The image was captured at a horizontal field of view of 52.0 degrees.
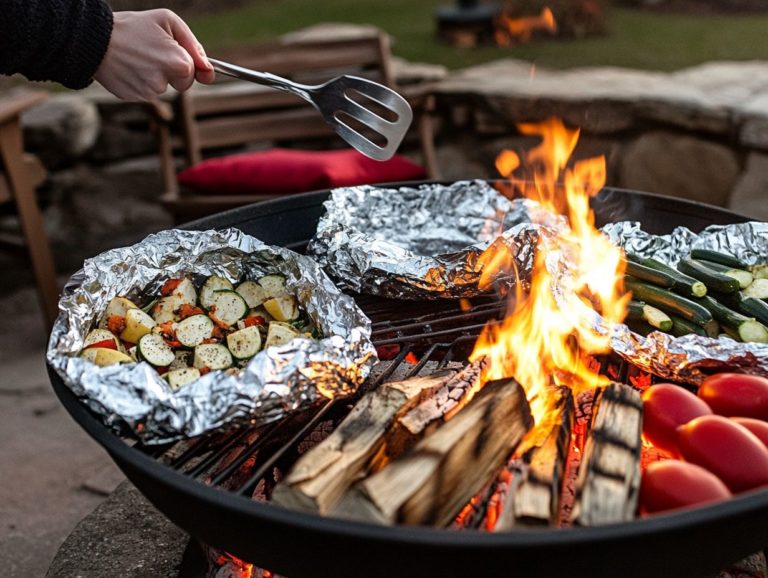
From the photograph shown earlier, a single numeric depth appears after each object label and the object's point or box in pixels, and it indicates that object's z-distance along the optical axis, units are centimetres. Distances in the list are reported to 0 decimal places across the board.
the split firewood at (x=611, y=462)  125
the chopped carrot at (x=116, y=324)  176
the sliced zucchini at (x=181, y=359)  173
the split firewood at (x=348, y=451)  128
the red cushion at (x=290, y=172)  330
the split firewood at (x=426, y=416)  145
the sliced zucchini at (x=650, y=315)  182
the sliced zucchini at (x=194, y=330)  178
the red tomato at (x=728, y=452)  136
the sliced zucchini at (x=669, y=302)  180
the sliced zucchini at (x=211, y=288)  189
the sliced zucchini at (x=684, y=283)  186
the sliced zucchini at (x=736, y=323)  174
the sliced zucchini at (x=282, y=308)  187
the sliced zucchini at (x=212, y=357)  171
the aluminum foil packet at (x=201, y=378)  145
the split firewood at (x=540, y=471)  126
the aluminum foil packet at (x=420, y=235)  198
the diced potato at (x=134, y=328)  175
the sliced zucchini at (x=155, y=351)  170
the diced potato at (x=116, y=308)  179
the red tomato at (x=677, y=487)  129
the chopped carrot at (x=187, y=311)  184
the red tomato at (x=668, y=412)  150
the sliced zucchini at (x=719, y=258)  195
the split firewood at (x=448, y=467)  125
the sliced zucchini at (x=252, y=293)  192
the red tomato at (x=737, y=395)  152
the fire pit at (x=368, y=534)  114
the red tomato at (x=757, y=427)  145
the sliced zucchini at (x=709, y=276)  186
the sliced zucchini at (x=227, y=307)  185
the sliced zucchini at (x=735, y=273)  190
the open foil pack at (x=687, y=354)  163
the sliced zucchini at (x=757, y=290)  188
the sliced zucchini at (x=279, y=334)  174
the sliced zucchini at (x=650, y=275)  188
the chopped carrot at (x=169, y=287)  193
